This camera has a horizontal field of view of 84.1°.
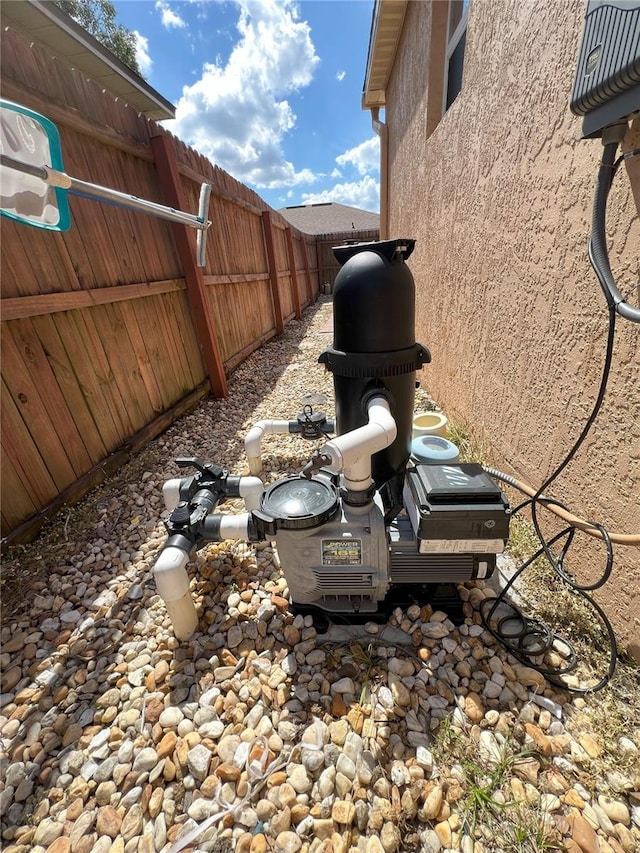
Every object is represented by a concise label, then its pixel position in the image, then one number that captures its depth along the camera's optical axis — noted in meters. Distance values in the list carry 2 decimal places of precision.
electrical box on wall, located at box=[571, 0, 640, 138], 0.97
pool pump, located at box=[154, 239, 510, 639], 1.46
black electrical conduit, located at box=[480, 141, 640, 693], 1.23
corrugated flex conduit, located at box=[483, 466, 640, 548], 1.38
